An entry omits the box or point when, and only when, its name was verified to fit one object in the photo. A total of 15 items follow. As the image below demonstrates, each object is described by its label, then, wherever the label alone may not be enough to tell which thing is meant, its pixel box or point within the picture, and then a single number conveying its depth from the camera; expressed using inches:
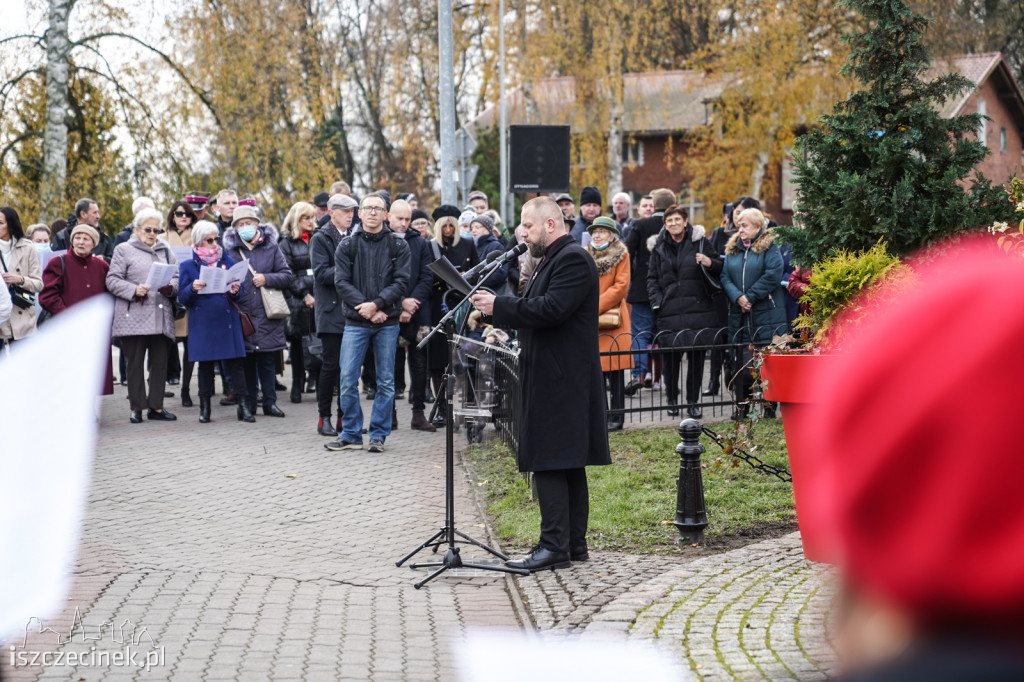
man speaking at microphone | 255.1
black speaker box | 708.7
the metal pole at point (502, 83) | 1259.4
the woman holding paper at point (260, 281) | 489.7
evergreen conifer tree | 308.7
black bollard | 274.8
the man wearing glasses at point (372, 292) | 403.9
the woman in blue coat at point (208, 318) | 470.9
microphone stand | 257.8
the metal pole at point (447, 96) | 605.6
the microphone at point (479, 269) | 267.4
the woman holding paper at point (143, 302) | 474.3
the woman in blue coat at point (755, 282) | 464.1
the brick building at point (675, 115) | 1486.2
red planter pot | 230.2
